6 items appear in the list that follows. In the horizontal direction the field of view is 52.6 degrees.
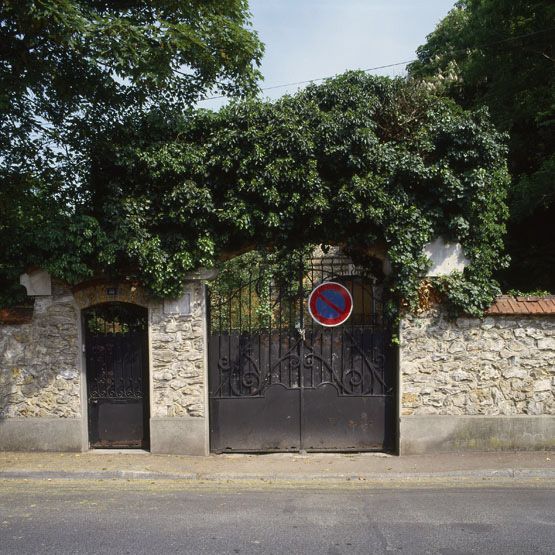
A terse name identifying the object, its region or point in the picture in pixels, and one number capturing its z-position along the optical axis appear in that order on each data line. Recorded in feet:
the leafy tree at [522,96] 41.27
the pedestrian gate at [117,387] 28.78
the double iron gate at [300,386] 28.63
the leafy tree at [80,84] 26.14
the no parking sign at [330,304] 27.63
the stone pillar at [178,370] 28.07
